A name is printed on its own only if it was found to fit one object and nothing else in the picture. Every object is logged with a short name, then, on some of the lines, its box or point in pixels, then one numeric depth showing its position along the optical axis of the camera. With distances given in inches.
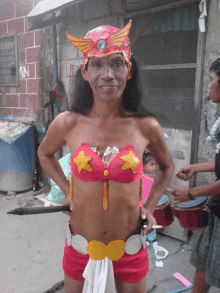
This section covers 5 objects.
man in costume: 64.5
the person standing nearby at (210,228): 83.0
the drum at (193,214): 92.3
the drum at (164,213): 99.7
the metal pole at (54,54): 191.2
